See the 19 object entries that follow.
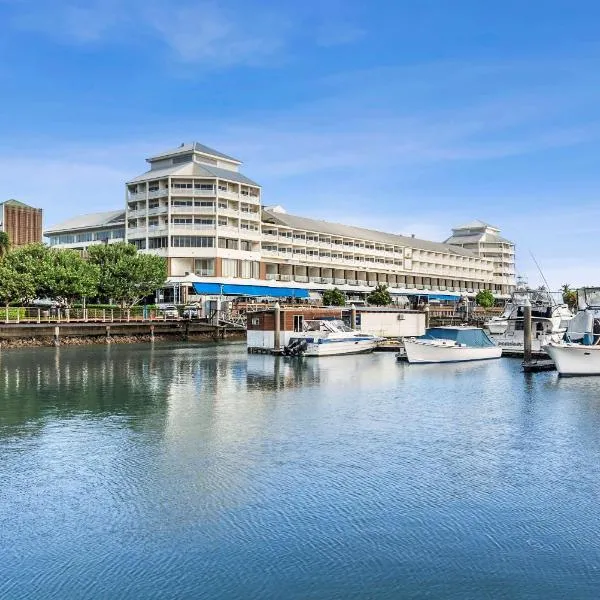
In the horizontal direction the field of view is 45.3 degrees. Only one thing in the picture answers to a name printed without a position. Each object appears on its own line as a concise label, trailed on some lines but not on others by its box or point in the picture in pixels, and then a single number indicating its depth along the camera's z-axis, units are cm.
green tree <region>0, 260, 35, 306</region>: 7831
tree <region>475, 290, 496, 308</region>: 14350
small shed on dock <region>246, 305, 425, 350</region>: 6159
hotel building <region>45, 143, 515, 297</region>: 10238
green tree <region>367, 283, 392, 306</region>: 11244
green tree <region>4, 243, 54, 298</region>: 7938
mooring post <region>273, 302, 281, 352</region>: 6016
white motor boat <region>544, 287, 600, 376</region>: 4109
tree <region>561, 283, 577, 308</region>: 15738
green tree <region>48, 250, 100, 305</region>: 8006
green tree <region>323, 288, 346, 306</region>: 10575
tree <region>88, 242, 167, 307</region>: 8800
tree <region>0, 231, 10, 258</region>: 10169
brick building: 13525
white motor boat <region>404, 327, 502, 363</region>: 5194
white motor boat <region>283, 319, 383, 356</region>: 5828
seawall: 6850
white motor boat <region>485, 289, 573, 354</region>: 5844
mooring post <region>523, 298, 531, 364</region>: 4769
